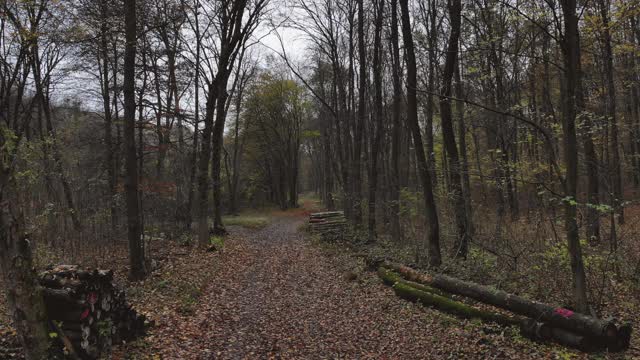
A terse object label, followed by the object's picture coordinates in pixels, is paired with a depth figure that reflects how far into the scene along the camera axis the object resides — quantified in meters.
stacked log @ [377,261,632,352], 5.62
